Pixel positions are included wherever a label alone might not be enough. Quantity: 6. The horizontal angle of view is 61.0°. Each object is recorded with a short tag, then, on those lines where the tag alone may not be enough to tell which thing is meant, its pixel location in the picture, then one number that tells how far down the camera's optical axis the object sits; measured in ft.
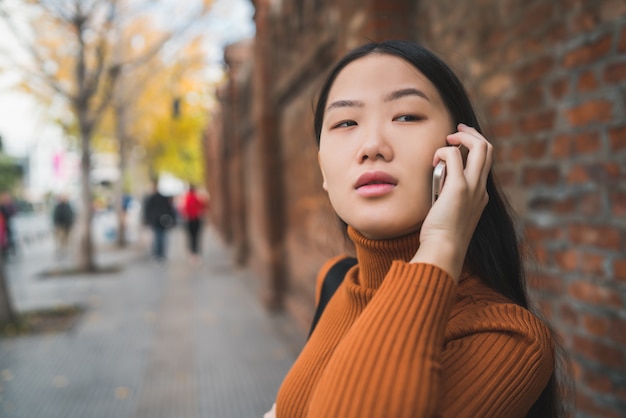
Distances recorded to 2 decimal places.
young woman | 3.34
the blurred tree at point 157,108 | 52.42
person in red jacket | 43.37
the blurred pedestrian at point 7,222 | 45.65
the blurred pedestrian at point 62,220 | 49.75
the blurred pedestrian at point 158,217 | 43.83
